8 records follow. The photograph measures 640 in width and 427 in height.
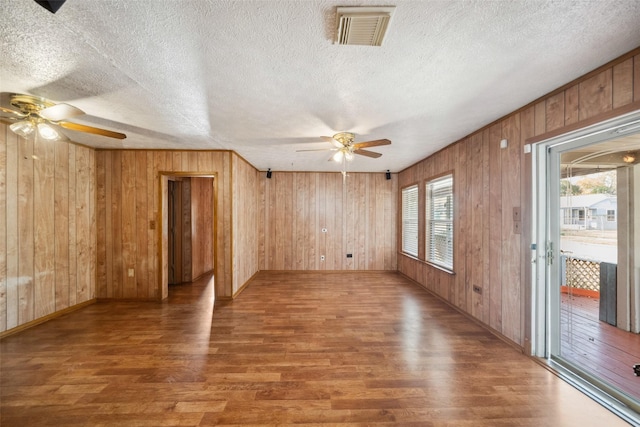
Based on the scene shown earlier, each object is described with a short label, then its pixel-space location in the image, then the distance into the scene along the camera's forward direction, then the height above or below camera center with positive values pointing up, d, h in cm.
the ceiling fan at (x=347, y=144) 285 +86
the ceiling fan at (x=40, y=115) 199 +87
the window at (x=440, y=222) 393 -17
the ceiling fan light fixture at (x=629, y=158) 209 +48
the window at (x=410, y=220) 513 -19
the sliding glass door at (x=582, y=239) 207 -27
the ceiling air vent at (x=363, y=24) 122 +105
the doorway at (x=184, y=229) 499 -35
